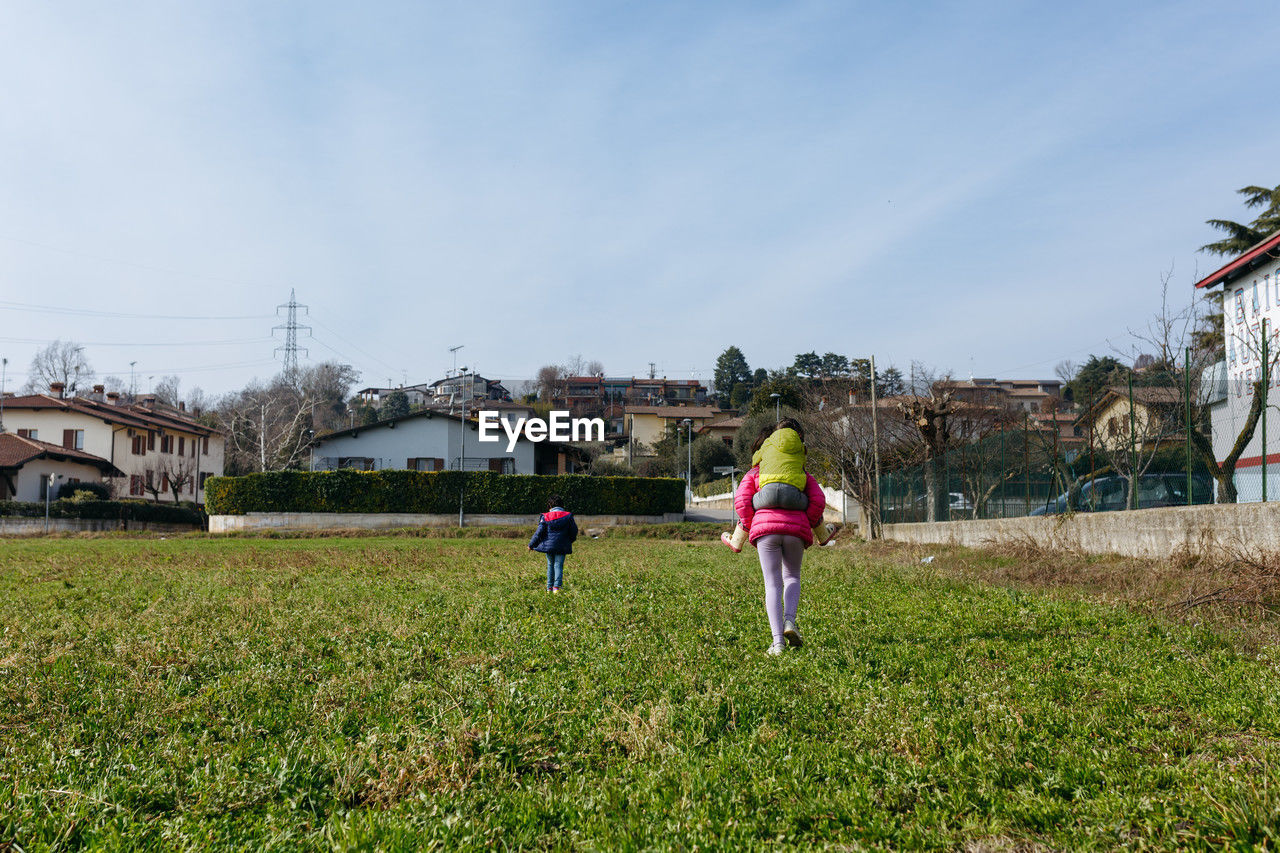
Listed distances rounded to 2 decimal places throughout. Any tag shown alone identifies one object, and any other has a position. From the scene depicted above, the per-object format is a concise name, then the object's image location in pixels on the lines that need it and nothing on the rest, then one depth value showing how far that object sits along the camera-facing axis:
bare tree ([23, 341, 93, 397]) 79.62
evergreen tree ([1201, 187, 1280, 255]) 32.81
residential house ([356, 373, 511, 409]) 128.50
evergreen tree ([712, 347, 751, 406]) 126.25
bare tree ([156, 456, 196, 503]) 62.92
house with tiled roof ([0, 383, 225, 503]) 59.59
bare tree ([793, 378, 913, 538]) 38.03
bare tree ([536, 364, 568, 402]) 133.88
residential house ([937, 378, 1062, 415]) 44.42
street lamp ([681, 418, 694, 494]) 71.96
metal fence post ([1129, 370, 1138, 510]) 14.47
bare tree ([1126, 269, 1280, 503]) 11.88
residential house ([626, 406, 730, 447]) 103.94
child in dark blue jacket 13.06
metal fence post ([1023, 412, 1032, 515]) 19.05
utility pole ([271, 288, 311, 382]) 92.81
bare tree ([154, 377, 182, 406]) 101.19
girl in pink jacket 7.45
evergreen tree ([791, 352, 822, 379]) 99.31
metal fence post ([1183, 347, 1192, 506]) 12.98
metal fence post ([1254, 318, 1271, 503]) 11.16
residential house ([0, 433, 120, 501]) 50.69
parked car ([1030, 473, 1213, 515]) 12.85
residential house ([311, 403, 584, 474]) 57.81
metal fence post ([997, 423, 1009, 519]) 20.25
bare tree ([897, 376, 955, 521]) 31.97
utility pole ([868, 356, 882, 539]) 31.89
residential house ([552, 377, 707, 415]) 133.12
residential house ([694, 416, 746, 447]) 93.38
